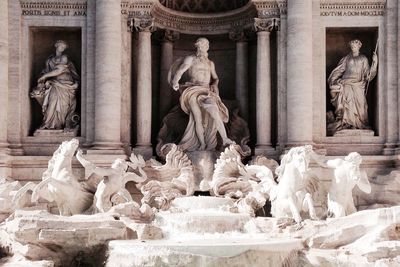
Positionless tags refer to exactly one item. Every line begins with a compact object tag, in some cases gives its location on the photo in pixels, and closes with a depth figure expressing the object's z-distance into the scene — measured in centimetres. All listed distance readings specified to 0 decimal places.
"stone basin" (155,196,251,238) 1594
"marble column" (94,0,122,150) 2008
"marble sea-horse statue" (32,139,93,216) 1728
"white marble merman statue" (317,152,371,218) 1681
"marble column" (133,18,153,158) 2088
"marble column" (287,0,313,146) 2027
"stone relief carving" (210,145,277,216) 1795
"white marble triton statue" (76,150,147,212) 1725
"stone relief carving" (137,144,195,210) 1858
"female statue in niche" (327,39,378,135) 2106
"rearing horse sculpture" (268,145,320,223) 1661
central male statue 2053
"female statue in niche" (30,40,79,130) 2075
